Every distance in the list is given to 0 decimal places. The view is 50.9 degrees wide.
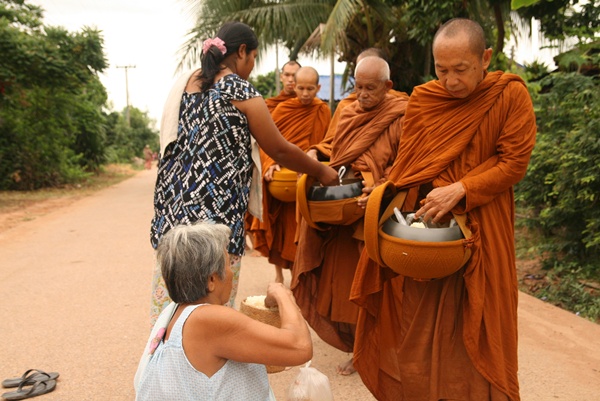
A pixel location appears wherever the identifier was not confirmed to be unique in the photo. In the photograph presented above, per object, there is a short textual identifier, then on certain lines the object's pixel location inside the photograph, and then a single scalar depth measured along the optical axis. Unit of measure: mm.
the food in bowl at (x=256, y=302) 3070
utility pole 51703
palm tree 10078
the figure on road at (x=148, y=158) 38556
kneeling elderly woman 2135
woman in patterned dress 2957
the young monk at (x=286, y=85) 6247
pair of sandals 3879
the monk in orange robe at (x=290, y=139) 5789
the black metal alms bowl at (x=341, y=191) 3740
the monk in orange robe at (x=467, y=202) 2949
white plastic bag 3117
